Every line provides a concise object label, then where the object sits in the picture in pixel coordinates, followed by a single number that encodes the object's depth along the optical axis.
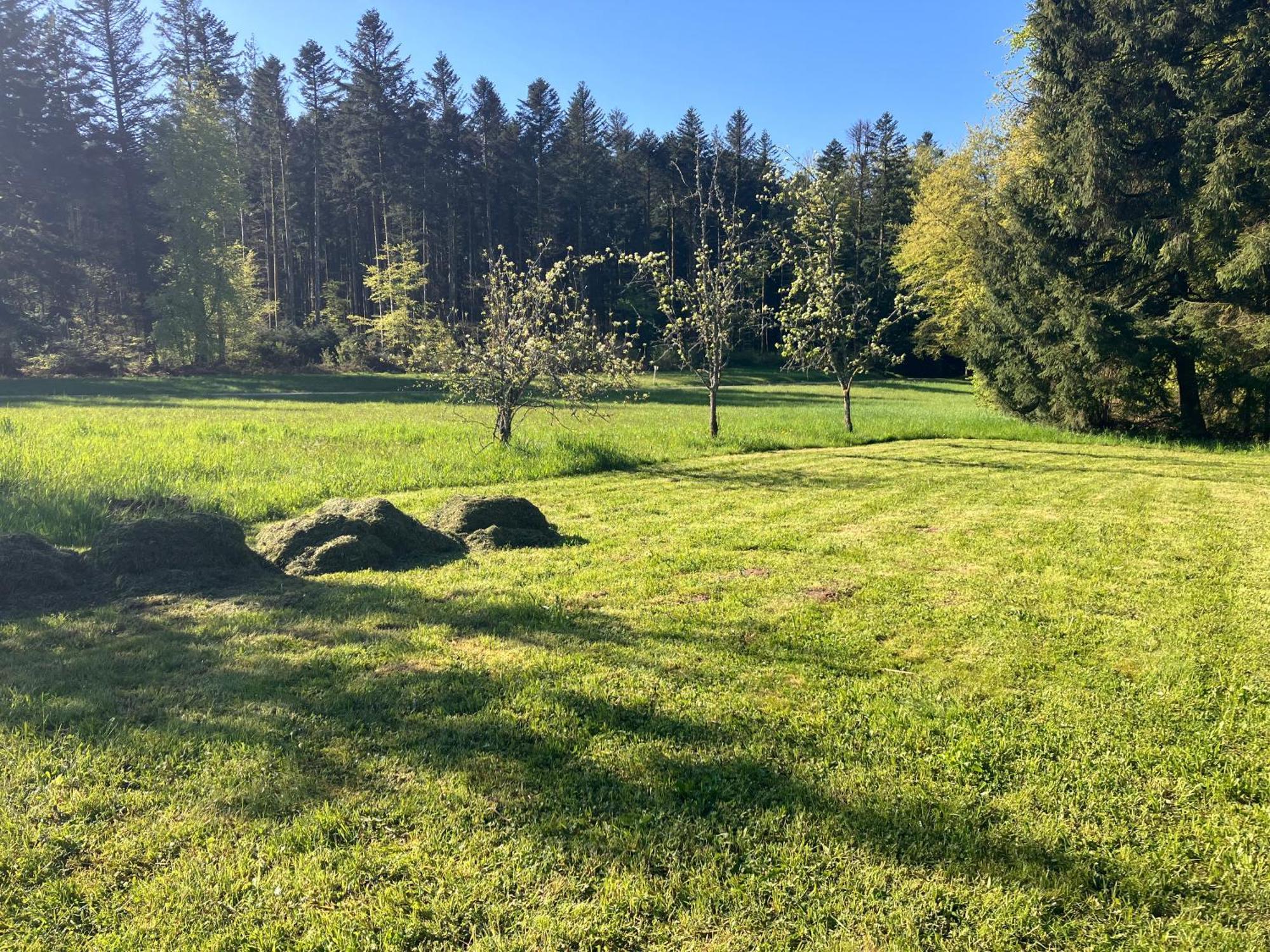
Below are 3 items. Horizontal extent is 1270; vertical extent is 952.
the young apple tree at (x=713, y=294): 15.41
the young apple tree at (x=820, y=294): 16.06
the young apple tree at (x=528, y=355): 13.07
